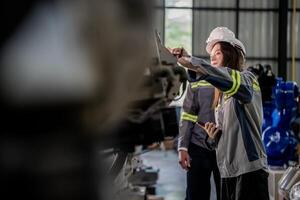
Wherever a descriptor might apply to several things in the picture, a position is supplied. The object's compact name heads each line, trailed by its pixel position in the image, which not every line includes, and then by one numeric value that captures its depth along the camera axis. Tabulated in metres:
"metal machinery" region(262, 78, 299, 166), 4.53
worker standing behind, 3.23
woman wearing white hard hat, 2.54
